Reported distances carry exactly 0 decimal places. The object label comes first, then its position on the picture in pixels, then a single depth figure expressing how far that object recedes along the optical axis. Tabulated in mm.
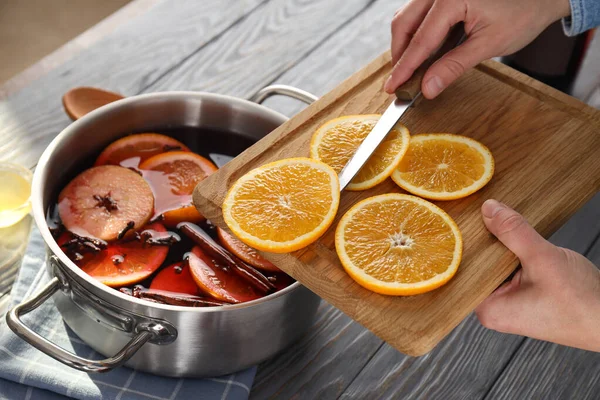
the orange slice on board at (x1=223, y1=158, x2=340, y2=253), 1058
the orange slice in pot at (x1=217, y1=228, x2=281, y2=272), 1237
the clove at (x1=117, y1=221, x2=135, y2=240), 1275
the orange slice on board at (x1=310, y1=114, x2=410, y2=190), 1165
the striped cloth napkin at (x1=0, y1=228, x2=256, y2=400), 1219
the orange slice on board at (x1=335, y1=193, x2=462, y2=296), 1002
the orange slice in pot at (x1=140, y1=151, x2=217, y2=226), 1319
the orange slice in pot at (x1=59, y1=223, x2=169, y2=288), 1205
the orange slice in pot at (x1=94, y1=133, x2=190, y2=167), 1407
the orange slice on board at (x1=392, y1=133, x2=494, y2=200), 1157
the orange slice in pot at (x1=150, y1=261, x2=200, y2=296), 1207
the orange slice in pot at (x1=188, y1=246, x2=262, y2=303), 1183
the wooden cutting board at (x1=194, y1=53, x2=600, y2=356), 995
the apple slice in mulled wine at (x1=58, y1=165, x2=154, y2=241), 1288
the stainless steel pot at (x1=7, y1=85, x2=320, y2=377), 1080
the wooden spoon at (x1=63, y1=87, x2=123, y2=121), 1571
